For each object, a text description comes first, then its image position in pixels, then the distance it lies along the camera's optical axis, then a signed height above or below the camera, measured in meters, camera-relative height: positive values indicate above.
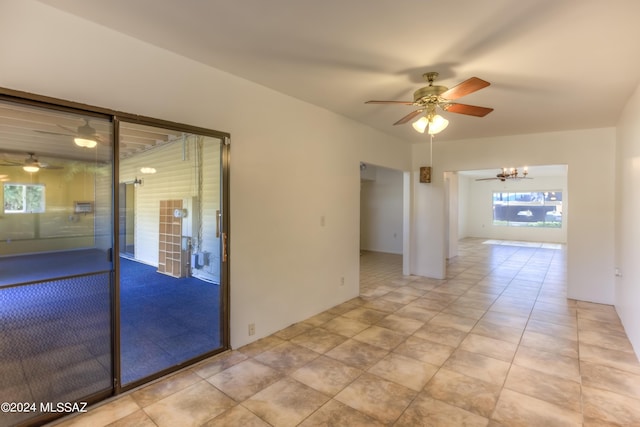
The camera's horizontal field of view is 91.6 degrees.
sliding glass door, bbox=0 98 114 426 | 1.96 -0.32
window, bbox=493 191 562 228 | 11.94 +0.08
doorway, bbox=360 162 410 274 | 9.09 +0.00
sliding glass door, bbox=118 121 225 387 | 2.67 -0.39
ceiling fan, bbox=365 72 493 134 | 2.89 +1.00
